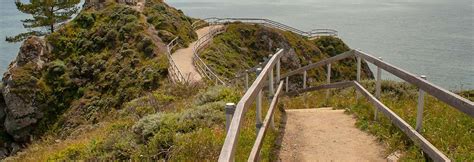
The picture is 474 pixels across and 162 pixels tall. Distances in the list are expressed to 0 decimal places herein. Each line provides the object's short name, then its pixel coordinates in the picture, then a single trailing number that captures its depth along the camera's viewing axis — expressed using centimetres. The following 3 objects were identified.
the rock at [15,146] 3609
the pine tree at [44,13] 5850
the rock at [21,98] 3878
